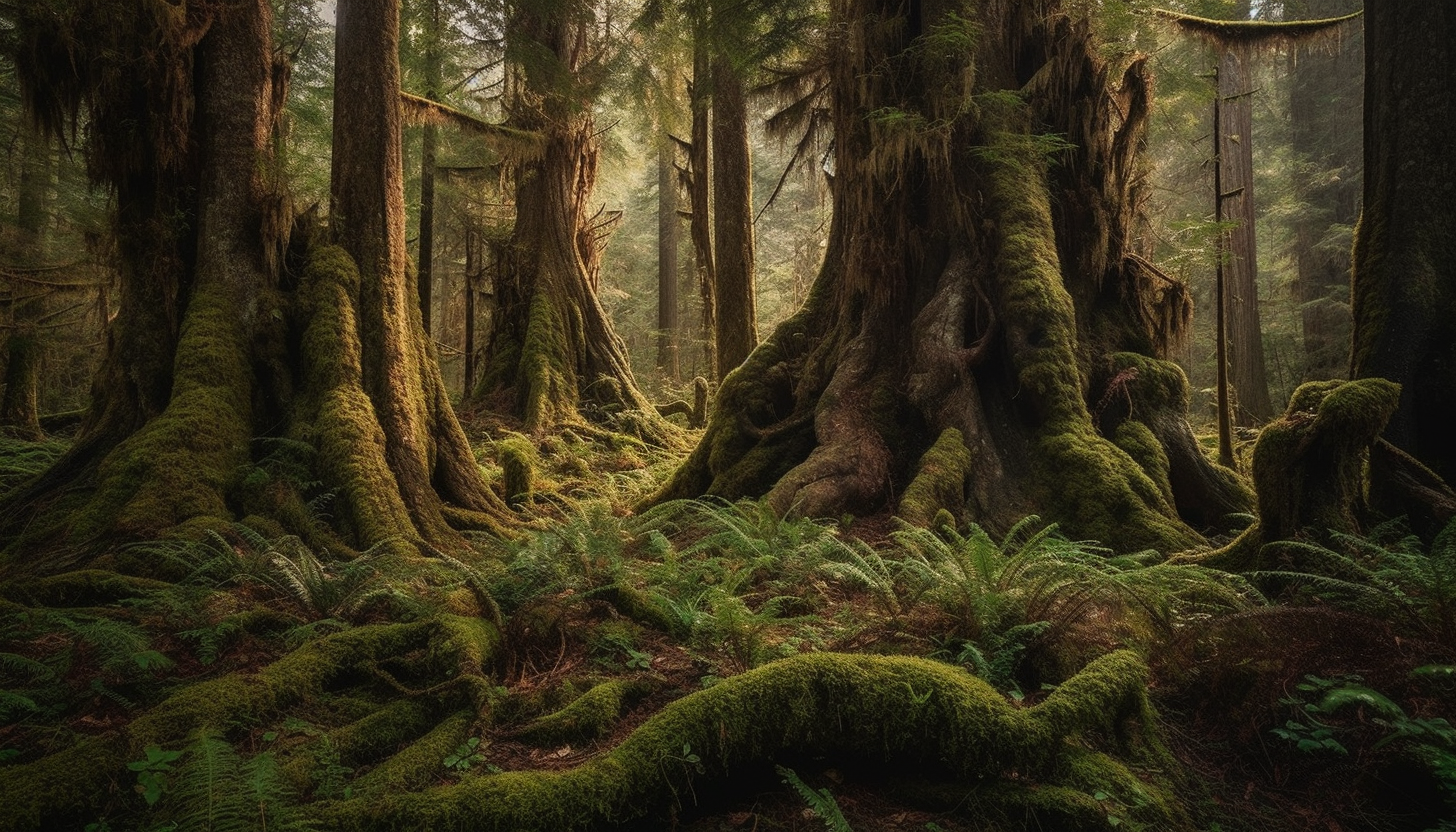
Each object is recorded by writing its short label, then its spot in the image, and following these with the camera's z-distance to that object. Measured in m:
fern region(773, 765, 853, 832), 2.11
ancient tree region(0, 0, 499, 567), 5.62
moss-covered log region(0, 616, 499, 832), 2.18
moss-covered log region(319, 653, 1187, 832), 2.32
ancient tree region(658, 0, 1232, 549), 6.76
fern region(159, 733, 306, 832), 1.96
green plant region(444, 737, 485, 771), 2.66
